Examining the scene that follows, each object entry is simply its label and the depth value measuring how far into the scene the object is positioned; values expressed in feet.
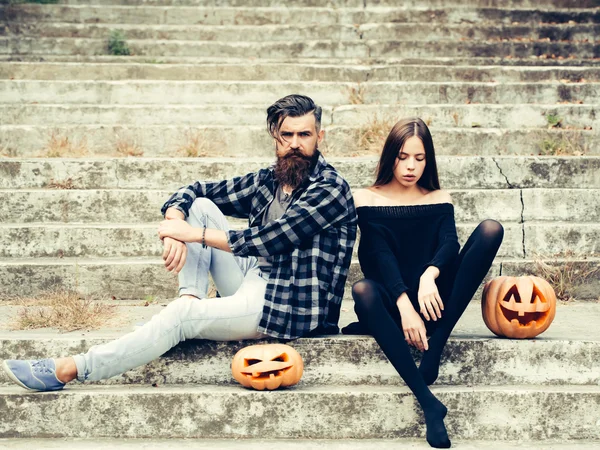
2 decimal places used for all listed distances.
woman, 11.18
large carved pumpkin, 11.79
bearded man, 11.14
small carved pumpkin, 11.10
